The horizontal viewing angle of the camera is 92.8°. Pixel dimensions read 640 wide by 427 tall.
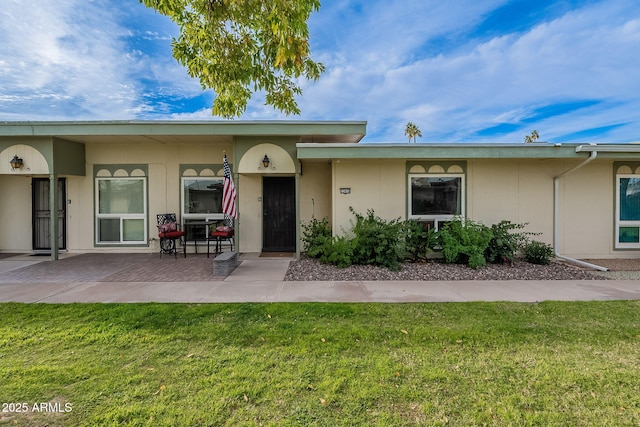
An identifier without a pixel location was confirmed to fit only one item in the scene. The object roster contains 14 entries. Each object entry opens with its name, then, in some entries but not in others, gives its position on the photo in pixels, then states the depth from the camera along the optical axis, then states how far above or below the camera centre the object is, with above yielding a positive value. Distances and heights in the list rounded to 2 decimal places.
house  7.66 +0.76
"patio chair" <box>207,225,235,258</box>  8.27 -0.66
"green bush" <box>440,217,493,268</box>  6.82 -0.74
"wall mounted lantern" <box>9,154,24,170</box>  7.81 +1.25
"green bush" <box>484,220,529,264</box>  6.97 -0.80
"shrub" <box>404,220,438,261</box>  7.34 -0.74
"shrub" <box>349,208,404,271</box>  6.81 -0.77
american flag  7.33 +0.33
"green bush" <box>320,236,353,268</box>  6.89 -1.00
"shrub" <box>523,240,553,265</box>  7.16 -1.03
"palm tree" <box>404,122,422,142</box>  39.81 +10.40
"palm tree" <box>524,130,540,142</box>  34.88 +8.51
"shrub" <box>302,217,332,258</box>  7.44 -0.70
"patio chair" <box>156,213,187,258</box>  8.26 -0.63
